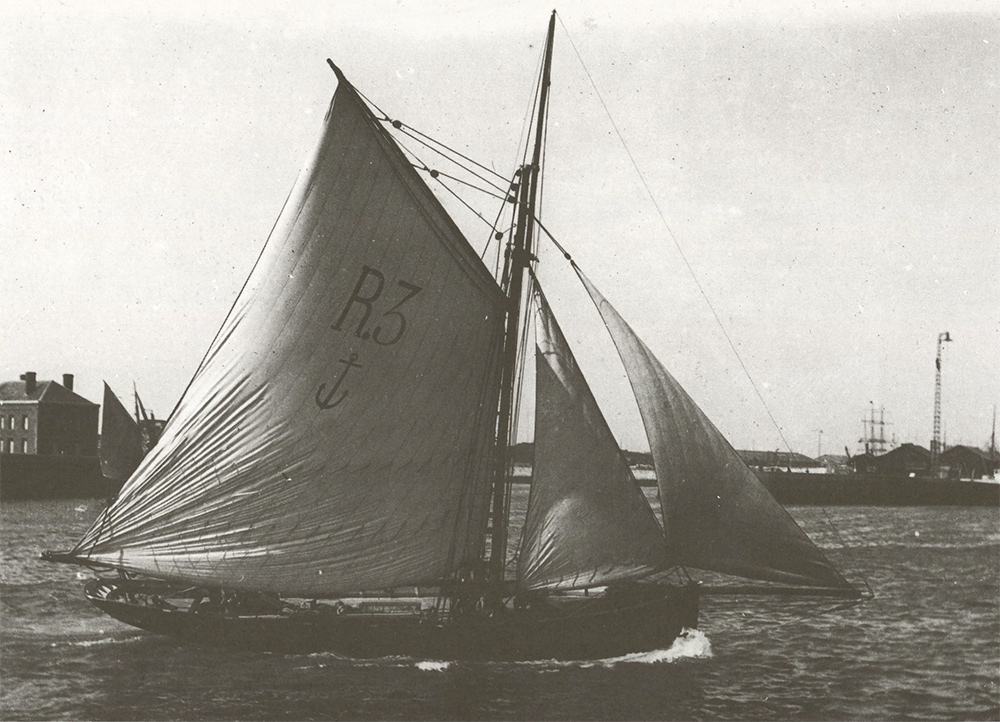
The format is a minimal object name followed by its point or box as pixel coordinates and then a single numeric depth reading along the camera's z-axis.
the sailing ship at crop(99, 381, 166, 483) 59.12
